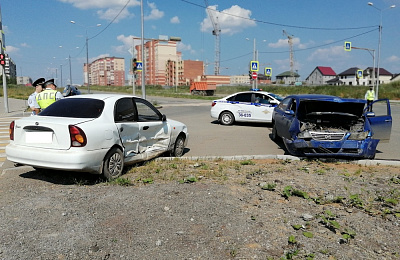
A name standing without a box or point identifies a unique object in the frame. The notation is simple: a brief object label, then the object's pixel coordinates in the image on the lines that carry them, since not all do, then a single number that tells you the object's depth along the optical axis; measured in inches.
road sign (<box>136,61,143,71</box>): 936.4
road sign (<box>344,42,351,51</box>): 1354.6
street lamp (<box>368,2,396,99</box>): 1518.7
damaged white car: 202.4
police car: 562.2
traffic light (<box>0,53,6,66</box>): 776.2
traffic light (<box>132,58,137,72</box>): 966.4
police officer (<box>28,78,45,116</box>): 371.2
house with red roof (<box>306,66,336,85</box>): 5152.6
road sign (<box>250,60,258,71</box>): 1248.3
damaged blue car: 288.8
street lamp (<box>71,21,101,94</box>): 1713.8
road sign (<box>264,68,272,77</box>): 1709.4
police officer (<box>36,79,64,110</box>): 331.0
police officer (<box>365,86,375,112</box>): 807.1
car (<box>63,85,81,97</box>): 805.0
